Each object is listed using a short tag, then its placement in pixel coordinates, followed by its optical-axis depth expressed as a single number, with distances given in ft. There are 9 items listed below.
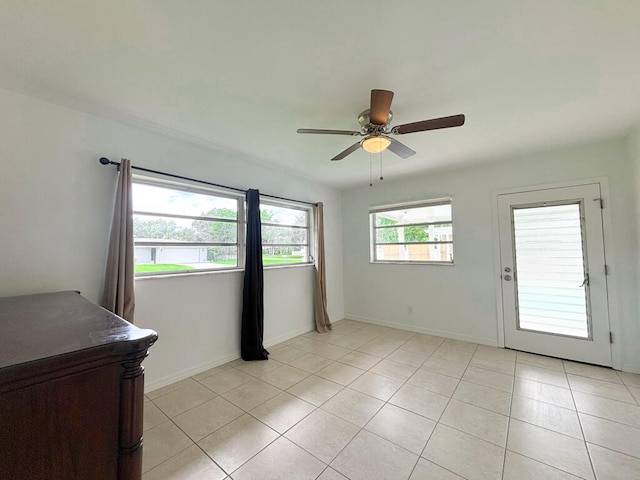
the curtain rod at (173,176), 7.20
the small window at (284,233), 12.12
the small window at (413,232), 12.92
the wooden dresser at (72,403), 2.02
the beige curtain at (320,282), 13.70
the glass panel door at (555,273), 9.43
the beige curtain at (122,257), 6.98
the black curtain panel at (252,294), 10.25
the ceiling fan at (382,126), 5.64
